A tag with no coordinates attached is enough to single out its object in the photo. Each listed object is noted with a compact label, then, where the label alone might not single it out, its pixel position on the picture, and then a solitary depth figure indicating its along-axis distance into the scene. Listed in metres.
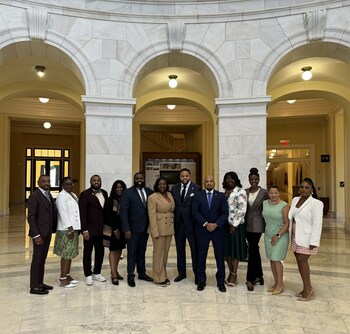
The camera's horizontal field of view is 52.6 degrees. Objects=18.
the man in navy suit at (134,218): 4.83
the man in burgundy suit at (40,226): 4.49
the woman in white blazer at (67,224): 4.74
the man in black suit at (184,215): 4.99
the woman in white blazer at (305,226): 4.20
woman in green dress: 4.46
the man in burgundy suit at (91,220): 4.85
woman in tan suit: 4.86
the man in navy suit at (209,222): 4.66
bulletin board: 14.14
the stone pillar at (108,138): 7.28
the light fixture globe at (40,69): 9.12
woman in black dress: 4.96
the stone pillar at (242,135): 7.29
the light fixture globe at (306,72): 9.04
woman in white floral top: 4.68
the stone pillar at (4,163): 13.62
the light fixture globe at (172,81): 9.95
